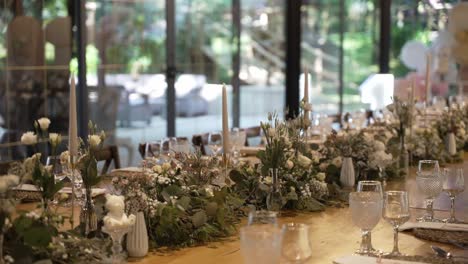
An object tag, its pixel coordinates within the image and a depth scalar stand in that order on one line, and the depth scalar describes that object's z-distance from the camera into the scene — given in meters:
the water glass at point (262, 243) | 2.09
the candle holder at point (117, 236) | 2.08
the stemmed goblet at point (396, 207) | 2.56
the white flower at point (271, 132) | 3.32
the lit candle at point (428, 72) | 5.56
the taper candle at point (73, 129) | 2.76
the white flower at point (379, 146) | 4.10
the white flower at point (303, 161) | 3.51
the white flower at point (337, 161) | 3.91
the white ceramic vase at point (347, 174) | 3.88
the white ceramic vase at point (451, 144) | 5.21
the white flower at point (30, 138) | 2.61
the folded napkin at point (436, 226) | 2.99
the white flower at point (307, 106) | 3.90
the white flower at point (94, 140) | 2.61
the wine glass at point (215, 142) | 4.63
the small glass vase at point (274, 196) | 3.33
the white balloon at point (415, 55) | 11.29
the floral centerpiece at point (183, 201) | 2.72
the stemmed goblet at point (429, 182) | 3.13
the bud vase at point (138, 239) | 2.56
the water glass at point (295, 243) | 2.17
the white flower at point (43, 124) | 2.74
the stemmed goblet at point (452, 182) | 3.21
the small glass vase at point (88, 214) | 2.60
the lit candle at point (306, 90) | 3.94
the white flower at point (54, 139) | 2.78
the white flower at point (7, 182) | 1.97
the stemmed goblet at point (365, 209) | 2.54
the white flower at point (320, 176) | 3.57
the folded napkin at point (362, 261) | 2.48
